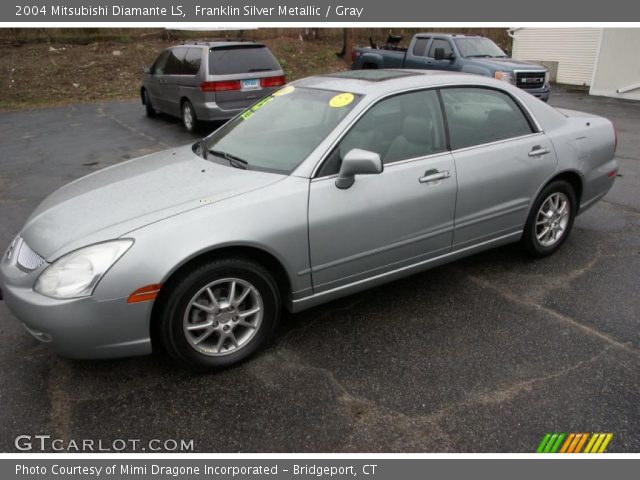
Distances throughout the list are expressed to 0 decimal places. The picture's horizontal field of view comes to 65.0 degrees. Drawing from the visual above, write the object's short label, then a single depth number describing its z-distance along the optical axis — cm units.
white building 1526
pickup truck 1105
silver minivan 898
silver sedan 252
